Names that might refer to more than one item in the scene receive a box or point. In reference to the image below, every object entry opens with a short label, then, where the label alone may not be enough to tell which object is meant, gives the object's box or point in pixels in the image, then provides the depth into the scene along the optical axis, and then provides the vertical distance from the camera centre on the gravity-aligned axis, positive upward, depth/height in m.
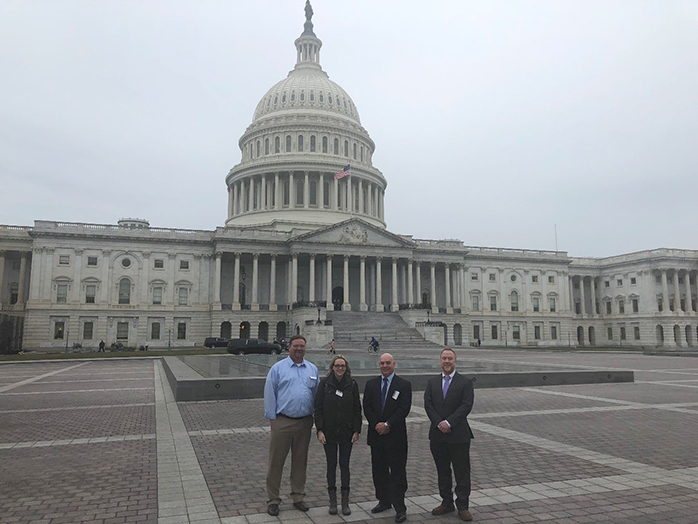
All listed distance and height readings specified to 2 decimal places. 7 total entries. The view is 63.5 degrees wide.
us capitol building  70.44 +8.74
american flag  83.38 +24.15
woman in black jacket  7.45 -1.08
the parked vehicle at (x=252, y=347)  48.56 -0.88
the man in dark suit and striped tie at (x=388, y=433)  7.31 -1.26
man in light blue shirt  7.63 -1.07
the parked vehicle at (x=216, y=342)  62.22 -0.54
